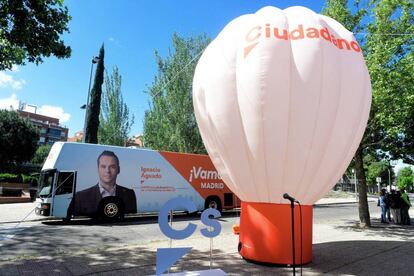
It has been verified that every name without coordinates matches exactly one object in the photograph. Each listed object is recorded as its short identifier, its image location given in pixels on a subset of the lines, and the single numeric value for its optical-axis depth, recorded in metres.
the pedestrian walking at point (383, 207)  15.71
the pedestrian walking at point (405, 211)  15.17
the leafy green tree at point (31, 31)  7.76
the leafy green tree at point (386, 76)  11.71
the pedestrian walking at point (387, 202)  15.85
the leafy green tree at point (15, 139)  36.78
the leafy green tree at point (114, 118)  30.78
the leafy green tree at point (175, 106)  25.89
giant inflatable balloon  6.24
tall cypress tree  29.59
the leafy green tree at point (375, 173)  70.19
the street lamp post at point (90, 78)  23.00
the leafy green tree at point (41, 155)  65.33
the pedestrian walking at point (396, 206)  15.43
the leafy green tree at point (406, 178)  76.31
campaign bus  13.65
